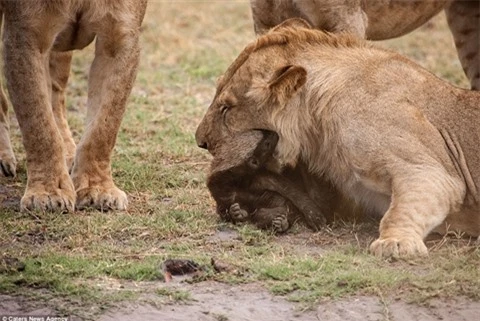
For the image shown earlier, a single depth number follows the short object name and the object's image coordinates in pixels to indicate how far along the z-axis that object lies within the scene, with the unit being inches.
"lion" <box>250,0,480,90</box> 469.4
